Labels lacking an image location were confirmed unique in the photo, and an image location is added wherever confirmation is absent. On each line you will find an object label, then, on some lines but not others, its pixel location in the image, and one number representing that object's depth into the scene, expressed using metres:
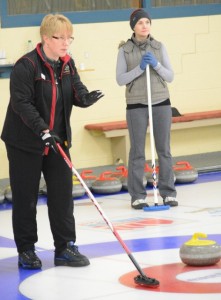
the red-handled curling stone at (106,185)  12.55
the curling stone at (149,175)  12.87
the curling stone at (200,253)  7.47
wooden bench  14.47
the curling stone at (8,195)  12.19
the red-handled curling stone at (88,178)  12.80
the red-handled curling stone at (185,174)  13.12
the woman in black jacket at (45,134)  7.55
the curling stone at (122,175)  12.82
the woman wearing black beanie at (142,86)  10.80
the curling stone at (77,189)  12.41
